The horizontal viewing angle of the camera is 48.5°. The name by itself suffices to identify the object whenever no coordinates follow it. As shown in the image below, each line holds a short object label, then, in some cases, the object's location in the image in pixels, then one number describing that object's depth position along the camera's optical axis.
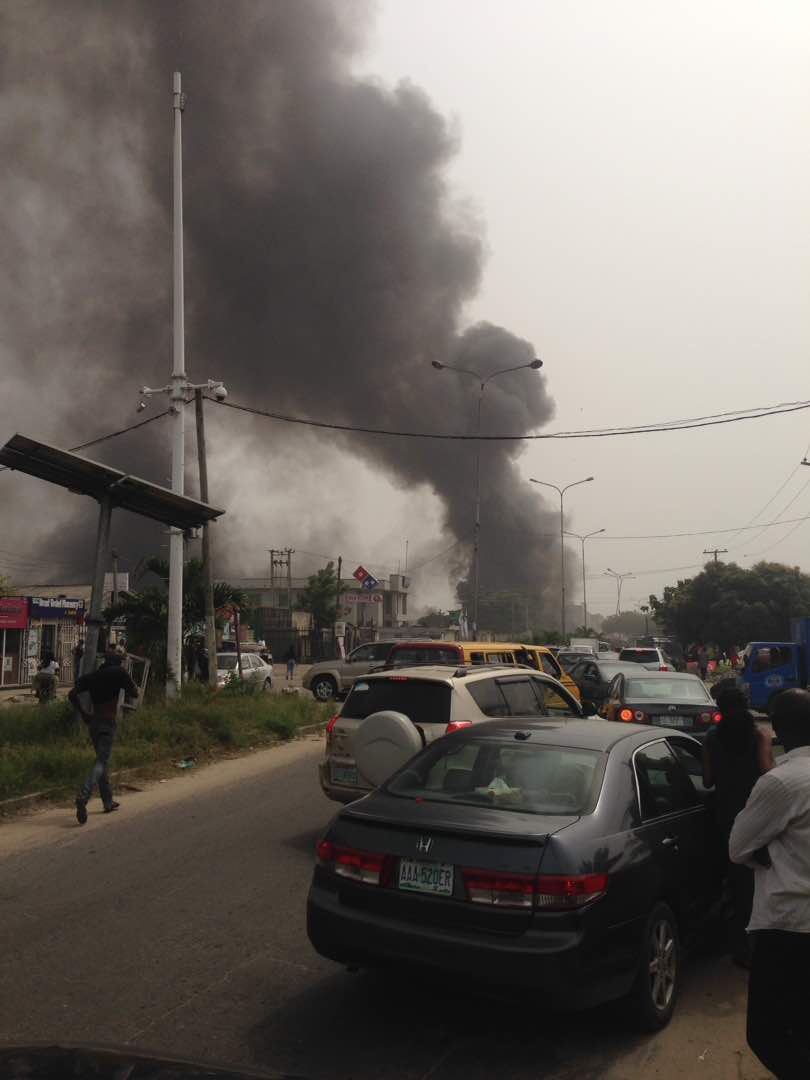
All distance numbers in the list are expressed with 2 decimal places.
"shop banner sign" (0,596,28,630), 30.94
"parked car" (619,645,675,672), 28.50
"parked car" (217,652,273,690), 25.24
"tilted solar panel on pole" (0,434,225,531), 9.70
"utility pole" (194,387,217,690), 18.25
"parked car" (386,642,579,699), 11.96
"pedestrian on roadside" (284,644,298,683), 37.34
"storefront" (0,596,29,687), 30.98
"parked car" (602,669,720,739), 11.11
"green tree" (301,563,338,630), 66.44
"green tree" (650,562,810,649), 54.72
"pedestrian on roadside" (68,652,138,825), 8.31
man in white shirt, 2.64
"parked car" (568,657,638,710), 15.50
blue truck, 18.89
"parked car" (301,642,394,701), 22.48
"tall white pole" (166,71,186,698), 16.30
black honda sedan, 3.45
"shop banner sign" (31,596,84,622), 32.66
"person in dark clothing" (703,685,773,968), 4.79
